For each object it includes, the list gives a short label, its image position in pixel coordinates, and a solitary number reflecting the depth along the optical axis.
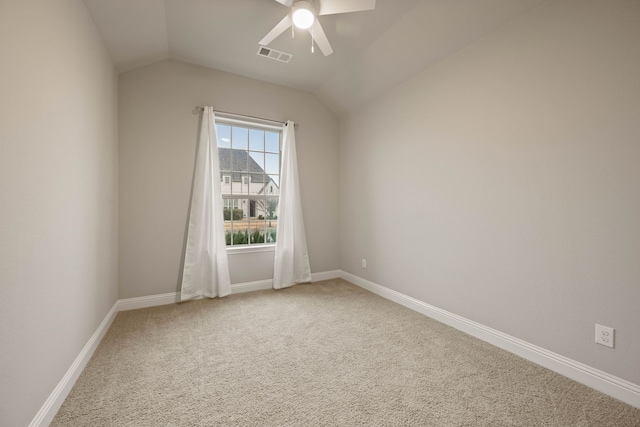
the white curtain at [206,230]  3.17
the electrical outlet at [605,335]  1.63
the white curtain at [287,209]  3.73
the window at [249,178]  3.60
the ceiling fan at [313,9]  1.92
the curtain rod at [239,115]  3.26
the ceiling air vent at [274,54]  2.92
